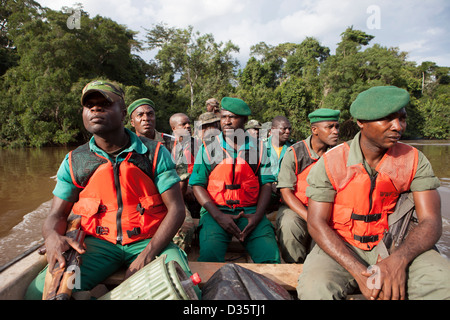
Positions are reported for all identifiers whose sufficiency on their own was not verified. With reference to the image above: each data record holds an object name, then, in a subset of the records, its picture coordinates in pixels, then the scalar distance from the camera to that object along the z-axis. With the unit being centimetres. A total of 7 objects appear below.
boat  166
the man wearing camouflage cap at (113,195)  181
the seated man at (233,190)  252
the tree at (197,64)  2681
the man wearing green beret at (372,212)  159
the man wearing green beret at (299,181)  259
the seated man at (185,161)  268
